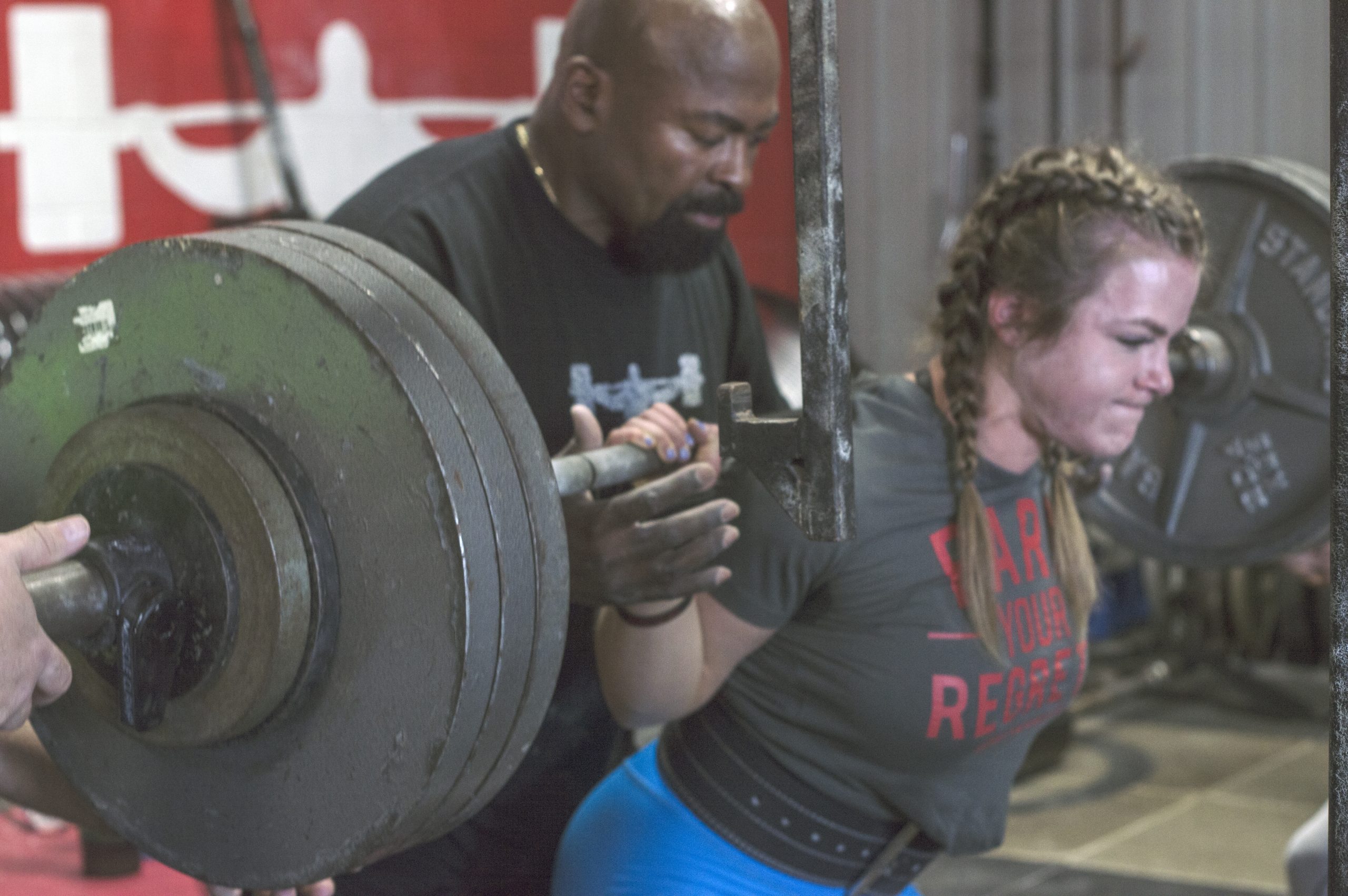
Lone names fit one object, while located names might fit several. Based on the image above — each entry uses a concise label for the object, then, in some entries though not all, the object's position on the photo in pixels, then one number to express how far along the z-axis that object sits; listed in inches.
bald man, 67.7
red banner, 134.1
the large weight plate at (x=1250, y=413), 80.9
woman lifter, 58.2
